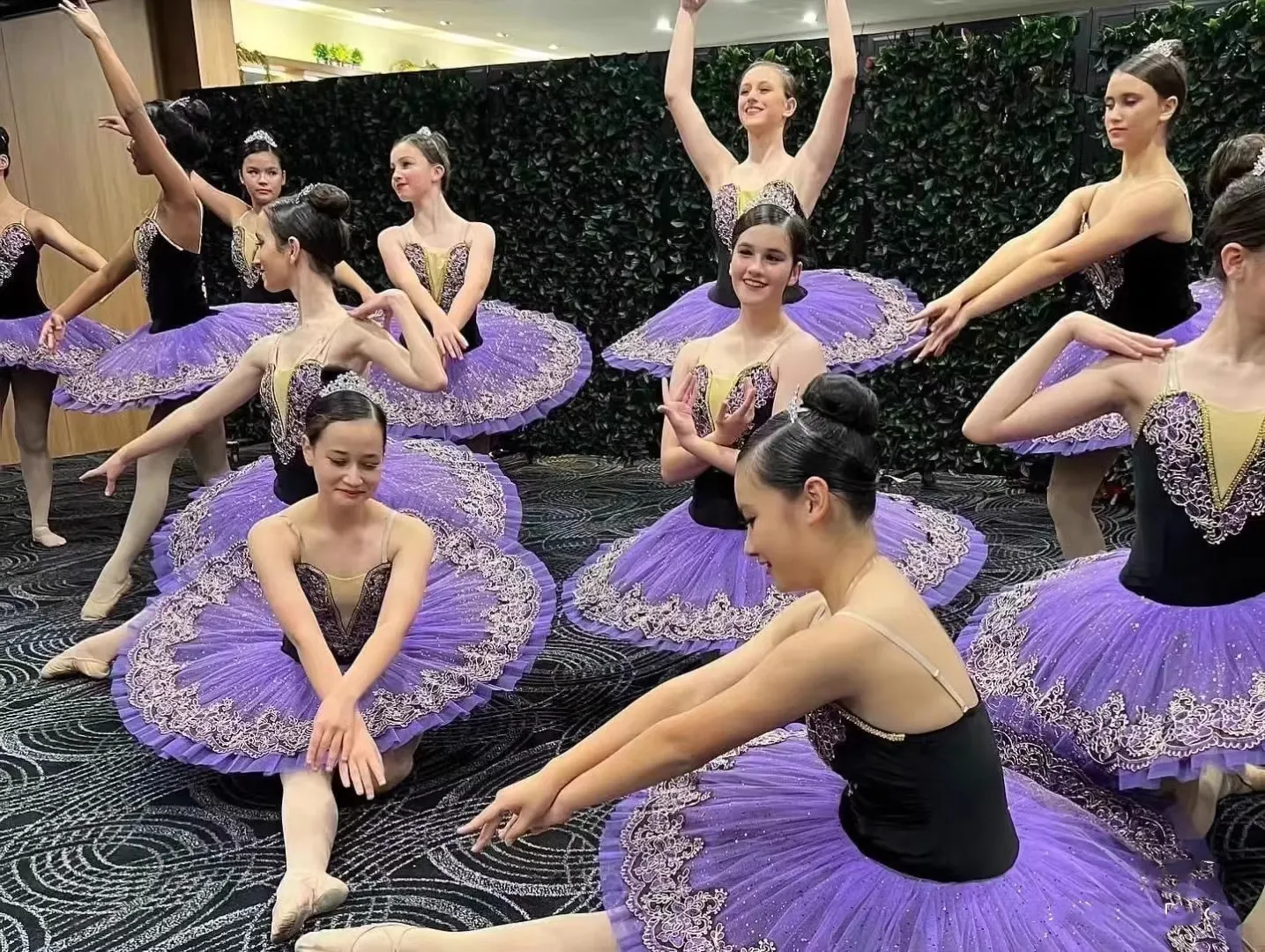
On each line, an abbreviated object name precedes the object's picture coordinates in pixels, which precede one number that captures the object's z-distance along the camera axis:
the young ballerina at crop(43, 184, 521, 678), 2.55
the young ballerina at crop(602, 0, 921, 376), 3.02
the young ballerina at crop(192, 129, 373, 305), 3.83
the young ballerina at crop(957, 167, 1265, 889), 1.60
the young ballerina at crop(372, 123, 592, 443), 3.36
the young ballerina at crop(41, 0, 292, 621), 3.33
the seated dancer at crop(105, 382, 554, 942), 2.07
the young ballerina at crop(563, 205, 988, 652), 2.27
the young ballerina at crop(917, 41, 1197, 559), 2.41
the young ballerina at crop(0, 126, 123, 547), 4.05
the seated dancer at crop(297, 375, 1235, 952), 1.27
